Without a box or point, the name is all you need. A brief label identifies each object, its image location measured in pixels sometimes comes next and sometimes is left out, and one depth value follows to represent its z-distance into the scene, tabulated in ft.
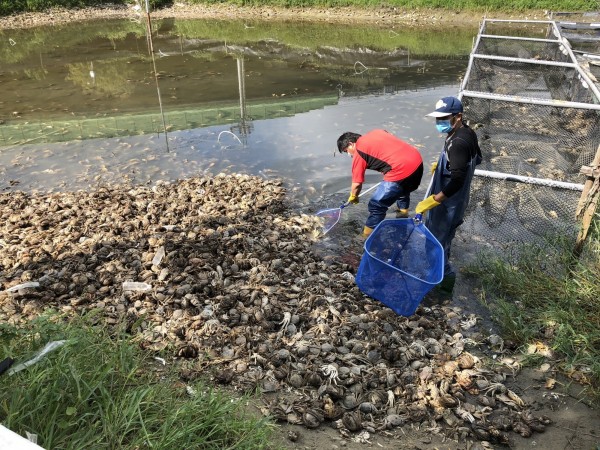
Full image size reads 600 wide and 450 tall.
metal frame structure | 13.96
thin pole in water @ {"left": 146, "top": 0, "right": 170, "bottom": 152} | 31.43
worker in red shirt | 17.65
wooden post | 13.46
